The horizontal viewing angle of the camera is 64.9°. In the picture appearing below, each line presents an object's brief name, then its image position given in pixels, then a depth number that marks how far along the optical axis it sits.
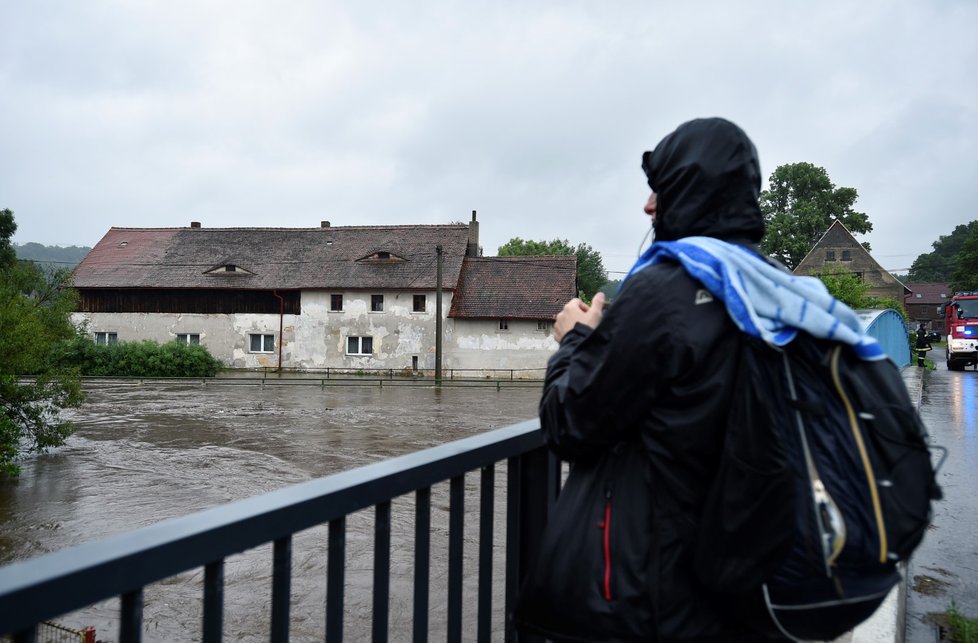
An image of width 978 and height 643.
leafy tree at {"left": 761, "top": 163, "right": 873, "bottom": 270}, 63.84
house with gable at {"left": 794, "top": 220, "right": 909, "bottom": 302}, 60.25
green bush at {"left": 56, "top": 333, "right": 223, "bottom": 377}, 37.59
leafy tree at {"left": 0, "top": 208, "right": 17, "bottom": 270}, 48.15
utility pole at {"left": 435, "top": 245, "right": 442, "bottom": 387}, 35.40
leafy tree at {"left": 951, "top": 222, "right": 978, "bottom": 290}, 64.26
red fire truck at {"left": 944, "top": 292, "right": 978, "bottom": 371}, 26.94
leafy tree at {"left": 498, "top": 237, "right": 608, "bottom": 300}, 77.69
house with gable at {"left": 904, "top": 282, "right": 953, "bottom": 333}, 95.00
